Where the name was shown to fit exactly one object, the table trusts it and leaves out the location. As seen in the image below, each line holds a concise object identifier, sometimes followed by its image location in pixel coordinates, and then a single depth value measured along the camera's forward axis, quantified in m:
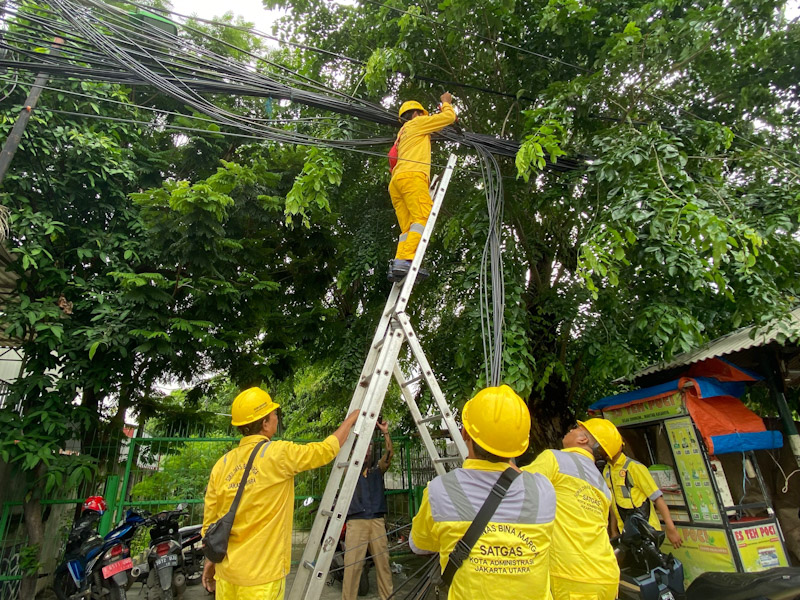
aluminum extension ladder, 2.64
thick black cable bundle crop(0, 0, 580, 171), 3.87
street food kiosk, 4.41
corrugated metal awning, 3.96
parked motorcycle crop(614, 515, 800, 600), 2.84
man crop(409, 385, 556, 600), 1.66
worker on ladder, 3.74
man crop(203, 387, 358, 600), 2.44
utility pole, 3.76
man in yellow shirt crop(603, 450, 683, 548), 4.14
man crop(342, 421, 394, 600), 4.43
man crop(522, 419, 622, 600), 2.58
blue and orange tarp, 4.56
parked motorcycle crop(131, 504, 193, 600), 4.70
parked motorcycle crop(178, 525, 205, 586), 5.43
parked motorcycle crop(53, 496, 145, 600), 4.39
